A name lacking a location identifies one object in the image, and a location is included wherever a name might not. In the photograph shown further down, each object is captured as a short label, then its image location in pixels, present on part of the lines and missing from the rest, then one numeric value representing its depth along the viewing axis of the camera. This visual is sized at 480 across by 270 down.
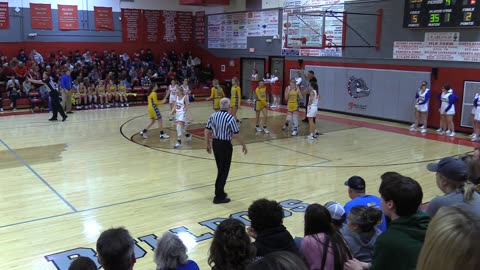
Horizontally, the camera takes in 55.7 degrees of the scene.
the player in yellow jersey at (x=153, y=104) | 13.05
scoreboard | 14.34
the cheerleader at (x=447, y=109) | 14.79
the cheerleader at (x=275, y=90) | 21.69
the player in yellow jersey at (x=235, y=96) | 15.38
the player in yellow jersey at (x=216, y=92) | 15.28
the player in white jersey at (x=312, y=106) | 13.74
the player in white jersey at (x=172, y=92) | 15.95
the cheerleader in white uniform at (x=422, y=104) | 15.45
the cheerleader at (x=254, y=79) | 22.28
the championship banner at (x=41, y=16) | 21.81
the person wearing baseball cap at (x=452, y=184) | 3.62
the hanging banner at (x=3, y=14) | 20.88
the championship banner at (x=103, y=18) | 23.52
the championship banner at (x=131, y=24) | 24.56
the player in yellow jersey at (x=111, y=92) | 21.02
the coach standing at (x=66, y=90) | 18.33
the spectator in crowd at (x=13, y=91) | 19.17
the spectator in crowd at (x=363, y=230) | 3.75
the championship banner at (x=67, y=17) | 22.48
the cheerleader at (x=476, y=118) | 14.09
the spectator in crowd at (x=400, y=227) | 2.58
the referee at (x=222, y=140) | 7.84
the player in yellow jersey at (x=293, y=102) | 14.27
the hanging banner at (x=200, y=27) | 26.77
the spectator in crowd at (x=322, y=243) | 3.35
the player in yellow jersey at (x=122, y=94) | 21.34
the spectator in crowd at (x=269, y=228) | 3.51
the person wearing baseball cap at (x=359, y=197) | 4.35
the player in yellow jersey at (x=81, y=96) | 20.08
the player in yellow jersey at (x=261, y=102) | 14.91
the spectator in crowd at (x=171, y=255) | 3.43
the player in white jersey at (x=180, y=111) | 12.70
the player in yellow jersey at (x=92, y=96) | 20.41
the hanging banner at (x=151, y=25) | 25.31
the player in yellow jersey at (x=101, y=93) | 20.73
